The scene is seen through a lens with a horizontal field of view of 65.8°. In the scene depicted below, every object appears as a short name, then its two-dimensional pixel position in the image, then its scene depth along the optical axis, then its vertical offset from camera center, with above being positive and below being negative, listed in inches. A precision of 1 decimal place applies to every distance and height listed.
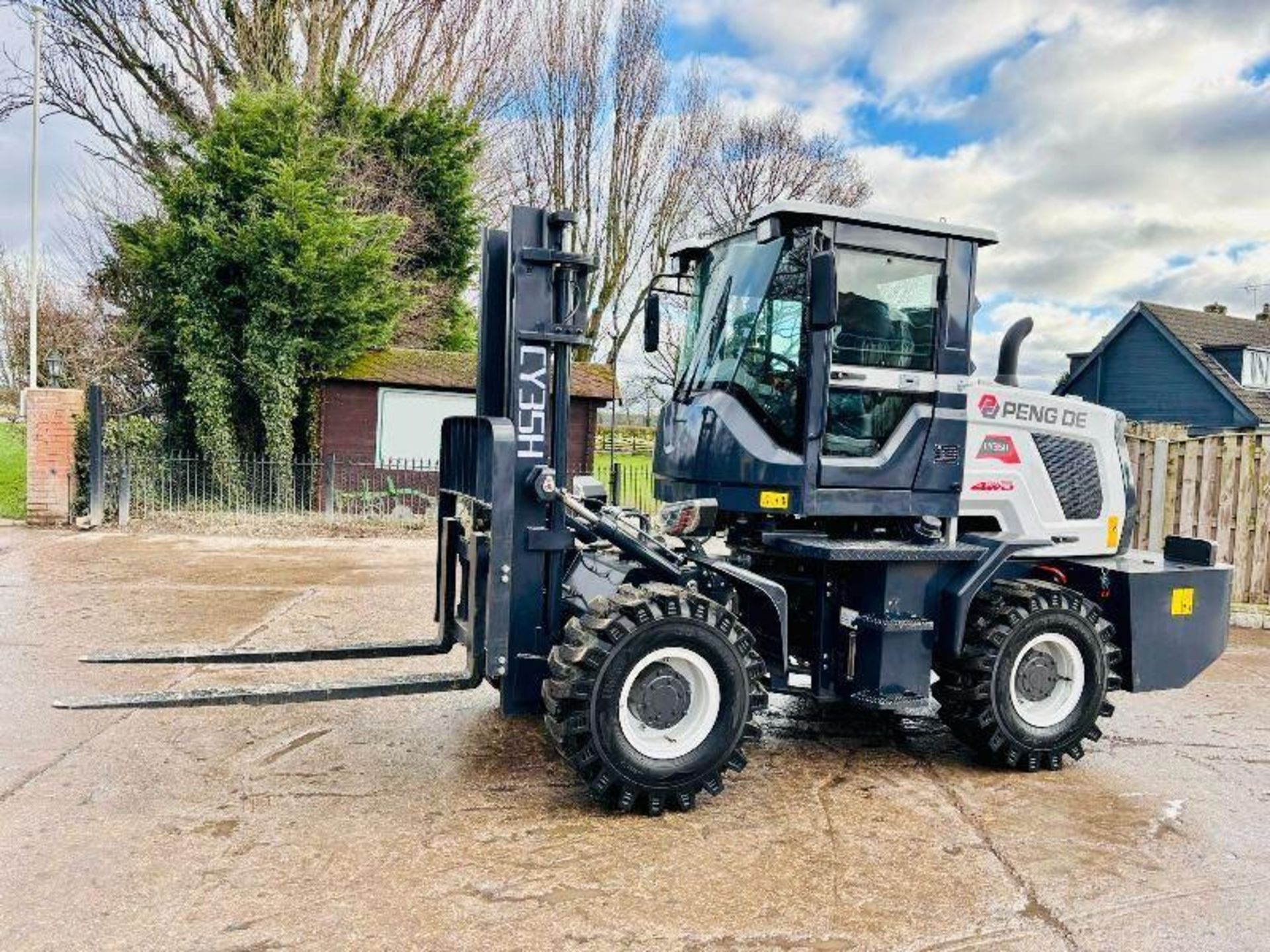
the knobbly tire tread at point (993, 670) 202.8 -45.1
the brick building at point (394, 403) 641.0 +20.9
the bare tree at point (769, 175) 1279.5 +368.3
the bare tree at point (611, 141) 1102.4 +349.4
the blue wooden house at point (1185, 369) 1106.1 +111.6
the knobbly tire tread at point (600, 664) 166.6 -39.6
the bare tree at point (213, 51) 771.4 +308.8
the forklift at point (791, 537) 175.0 -18.7
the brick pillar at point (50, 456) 542.3 -17.7
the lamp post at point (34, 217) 793.6 +184.6
